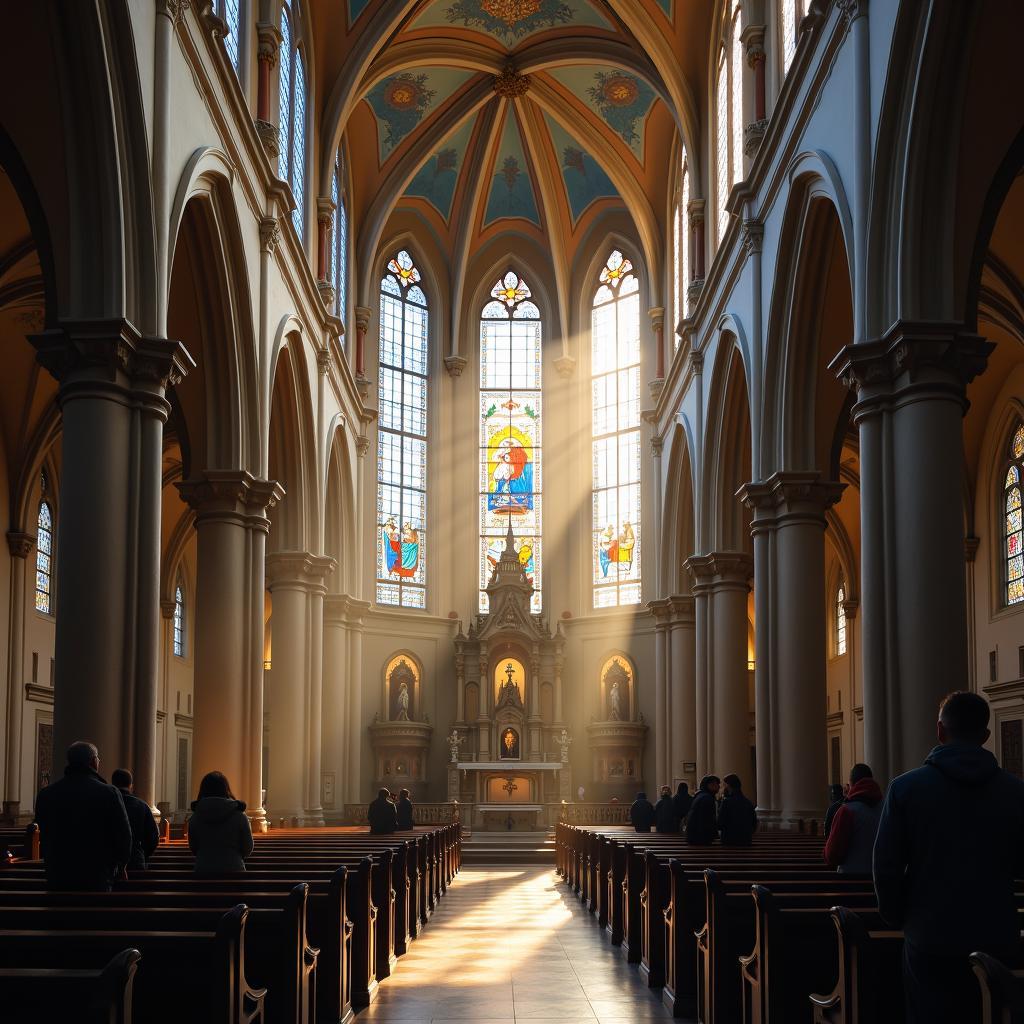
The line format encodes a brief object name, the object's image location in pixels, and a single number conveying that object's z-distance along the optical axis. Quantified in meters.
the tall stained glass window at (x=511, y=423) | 39.19
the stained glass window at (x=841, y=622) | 35.41
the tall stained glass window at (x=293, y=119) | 24.31
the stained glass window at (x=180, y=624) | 37.19
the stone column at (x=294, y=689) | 25.84
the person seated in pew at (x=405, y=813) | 22.86
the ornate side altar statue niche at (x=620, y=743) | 35.53
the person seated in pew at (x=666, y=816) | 21.14
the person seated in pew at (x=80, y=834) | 8.11
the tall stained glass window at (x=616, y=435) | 37.69
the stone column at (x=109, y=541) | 13.04
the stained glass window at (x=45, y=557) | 27.24
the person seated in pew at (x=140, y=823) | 10.08
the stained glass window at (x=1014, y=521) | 24.70
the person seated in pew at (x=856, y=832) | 8.95
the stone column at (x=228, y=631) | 19.31
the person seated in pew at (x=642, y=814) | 23.88
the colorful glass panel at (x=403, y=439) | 37.59
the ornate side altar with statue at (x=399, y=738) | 35.47
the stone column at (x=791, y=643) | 19.11
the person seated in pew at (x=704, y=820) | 14.76
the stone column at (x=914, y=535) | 13.18
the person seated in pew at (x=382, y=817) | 19.70
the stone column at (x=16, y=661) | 25.23
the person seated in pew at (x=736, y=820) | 14.13
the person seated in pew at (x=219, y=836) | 9.48
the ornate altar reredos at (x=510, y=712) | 34.75
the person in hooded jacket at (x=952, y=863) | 5.04
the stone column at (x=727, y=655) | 24.98
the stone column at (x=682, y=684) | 30.08
